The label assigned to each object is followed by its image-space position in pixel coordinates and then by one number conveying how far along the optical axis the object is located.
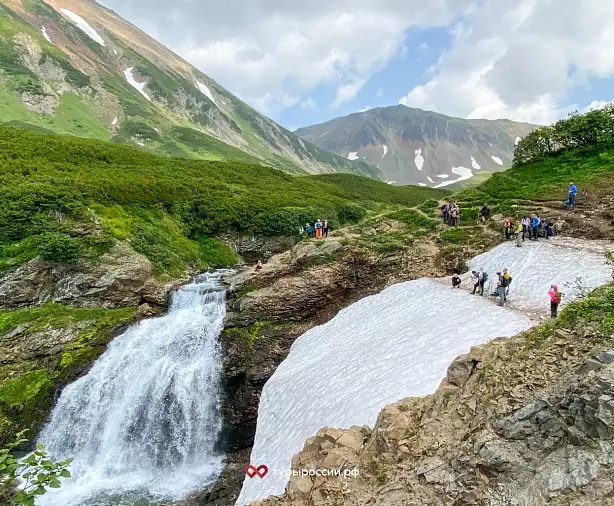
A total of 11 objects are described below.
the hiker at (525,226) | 24.91
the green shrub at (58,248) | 29.09
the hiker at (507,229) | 25.91
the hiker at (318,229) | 33.38
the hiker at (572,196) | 25.78
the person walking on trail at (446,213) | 30.60
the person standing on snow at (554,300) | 15.46
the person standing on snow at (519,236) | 24.11
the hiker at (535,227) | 24.47
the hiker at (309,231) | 34.84
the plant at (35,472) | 4.98
